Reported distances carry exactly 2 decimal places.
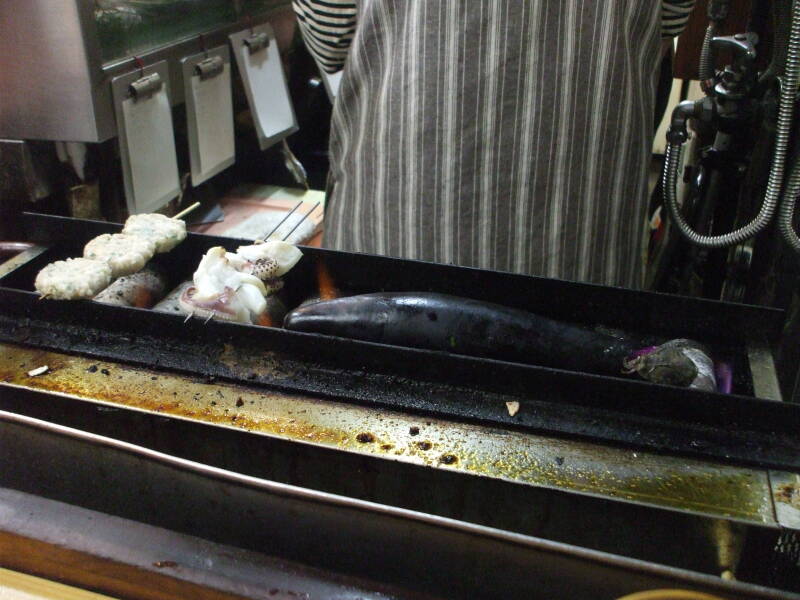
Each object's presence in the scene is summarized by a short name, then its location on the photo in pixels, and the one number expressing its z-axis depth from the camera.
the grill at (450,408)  0.54
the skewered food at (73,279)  0.67
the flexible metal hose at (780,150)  0.75
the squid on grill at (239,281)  0.67
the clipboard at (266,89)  1.20
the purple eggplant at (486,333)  0.63
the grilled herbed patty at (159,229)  0.75
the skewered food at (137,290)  0.72
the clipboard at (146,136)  0.95
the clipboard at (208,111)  1.09
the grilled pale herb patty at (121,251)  0.72
